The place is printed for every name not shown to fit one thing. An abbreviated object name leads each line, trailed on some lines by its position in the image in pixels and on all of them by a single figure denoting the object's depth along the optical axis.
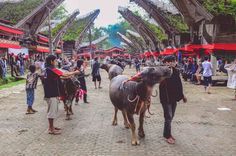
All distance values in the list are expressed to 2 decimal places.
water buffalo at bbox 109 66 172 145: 5.09
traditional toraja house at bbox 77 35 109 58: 54.66
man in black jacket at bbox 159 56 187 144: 5.42
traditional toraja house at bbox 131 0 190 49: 24.03
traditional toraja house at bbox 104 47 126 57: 64.96
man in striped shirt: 8.18
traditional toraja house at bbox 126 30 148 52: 47.78
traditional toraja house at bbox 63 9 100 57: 40.11
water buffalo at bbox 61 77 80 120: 7.49
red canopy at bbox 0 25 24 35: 16.91
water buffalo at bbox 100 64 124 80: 7.83
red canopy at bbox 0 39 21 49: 17.30
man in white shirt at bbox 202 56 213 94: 11.42
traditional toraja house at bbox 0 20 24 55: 17.37
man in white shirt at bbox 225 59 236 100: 10.47
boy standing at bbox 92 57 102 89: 13.63
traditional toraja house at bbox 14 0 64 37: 22.50
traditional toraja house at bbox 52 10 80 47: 30.44
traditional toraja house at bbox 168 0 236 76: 16.43
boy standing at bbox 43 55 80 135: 6.01
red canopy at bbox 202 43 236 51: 14.80
